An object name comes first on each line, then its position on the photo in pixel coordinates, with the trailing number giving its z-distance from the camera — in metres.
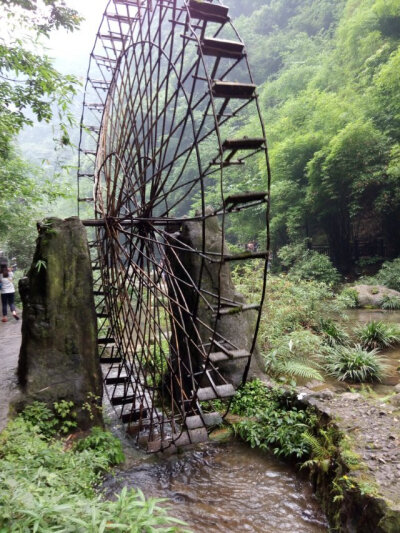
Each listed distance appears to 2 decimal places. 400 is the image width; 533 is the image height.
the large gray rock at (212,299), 6.63
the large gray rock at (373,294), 11.88
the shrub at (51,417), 4.60
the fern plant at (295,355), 7.00
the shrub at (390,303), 11.40
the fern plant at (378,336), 8.53
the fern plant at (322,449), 4.13
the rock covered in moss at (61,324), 5.02
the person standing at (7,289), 8.29
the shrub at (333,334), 8.75
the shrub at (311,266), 14.95
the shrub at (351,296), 11.36
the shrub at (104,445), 4.70
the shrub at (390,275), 13.04
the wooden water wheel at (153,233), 4.74
